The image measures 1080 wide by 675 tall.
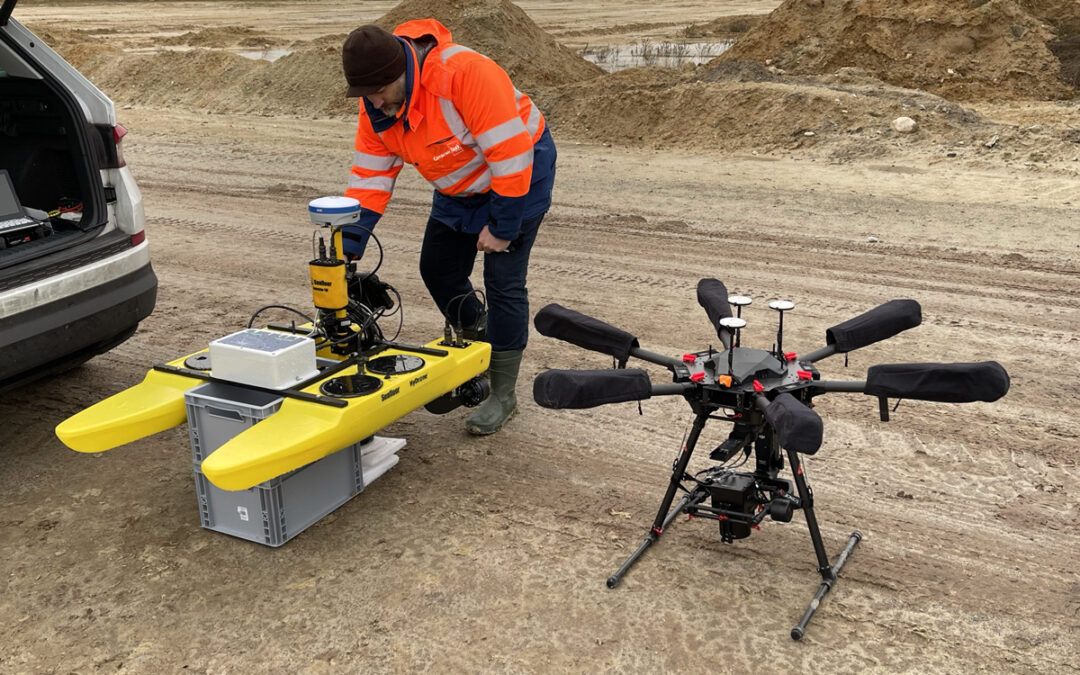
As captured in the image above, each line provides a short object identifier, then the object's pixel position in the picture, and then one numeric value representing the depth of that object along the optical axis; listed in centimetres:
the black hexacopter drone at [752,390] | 288
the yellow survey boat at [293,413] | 322
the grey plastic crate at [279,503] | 361
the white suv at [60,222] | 396
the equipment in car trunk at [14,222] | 439
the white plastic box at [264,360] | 360
